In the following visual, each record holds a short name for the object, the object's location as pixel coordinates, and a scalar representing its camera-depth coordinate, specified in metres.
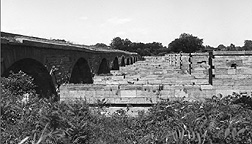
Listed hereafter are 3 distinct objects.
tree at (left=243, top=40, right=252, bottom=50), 83.38
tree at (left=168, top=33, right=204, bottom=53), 88.00
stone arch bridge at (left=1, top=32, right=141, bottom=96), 8.60
